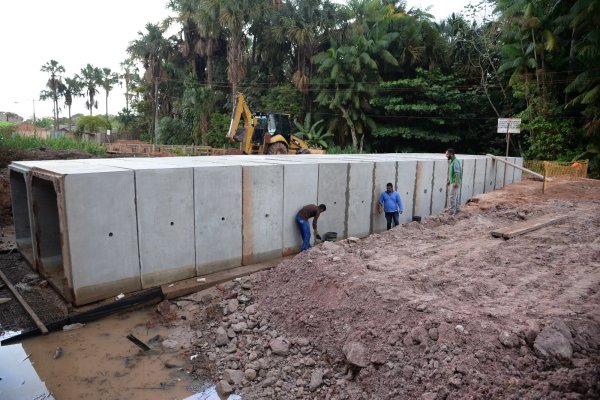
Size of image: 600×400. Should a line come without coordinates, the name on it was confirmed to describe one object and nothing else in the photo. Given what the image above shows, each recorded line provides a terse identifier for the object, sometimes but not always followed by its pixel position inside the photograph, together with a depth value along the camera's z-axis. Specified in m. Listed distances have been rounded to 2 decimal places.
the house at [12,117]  99.66
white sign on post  17.47
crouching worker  9.28
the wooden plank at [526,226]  9.53
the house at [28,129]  55.86
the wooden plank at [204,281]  7.34
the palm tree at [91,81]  68.50
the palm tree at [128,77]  51.00
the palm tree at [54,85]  67.12
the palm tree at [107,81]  67.62
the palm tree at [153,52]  40.38
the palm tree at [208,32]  32.69
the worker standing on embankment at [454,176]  12.11
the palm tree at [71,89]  68.94
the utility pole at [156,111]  40.12
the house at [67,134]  47.16
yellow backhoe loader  18.66
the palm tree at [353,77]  30.23
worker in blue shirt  11.30
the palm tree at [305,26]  32.16
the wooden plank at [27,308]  6.09
